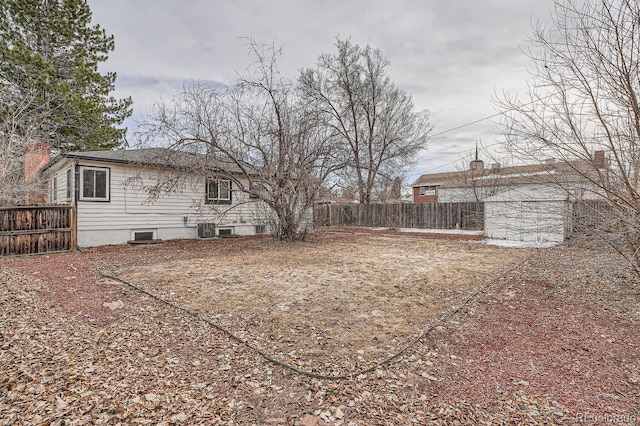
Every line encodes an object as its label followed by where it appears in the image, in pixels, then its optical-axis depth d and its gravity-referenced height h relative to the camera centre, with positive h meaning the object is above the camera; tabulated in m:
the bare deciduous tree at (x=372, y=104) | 20.19 +7.31
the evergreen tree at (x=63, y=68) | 13.55 +6.67
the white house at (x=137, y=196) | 9.08 +0.53
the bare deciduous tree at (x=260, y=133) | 9.08 +2.44
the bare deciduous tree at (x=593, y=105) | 3.71 +1.44
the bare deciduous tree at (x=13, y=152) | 9.54 +1.96
